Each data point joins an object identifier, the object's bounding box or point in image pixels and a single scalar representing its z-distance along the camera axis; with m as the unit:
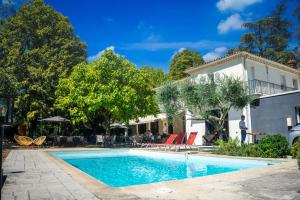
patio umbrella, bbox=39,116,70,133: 23.47
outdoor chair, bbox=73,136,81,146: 25.45
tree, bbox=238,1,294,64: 41.84
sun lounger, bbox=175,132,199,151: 17.64
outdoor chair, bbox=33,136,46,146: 22.81
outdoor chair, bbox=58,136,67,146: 24.50
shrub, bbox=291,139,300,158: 9.47
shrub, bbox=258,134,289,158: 11.05
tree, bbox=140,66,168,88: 53.59
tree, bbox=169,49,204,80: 48.05
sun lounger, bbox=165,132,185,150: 18.90
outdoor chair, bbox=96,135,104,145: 26.73
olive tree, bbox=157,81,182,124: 20.23
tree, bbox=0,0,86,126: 27.58
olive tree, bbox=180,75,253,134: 16.28
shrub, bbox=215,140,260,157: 11.88
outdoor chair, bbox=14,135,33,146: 22.73
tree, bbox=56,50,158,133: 22.61
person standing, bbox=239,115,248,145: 15.26
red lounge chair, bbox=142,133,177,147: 19.40
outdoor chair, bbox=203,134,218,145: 21.48
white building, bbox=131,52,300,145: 21.40
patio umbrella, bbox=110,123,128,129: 31.28
